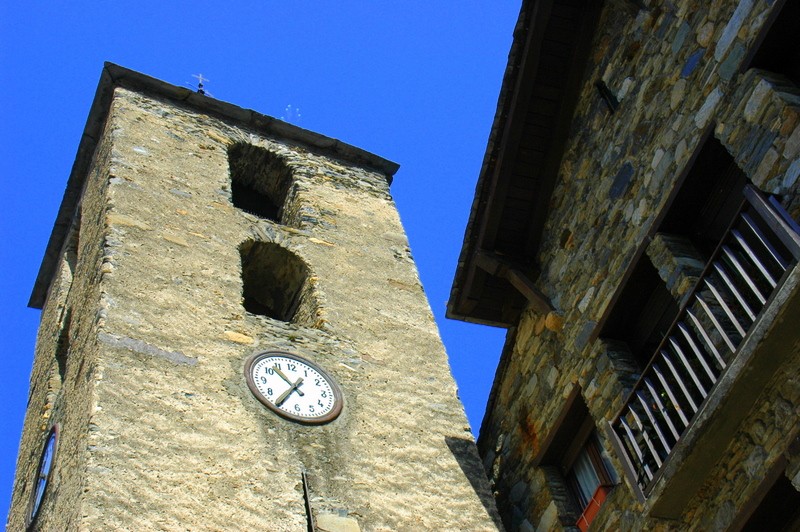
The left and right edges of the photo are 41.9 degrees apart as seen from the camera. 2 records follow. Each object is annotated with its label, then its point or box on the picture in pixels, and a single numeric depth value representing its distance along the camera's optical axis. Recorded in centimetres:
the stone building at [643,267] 524
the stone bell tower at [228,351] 716
